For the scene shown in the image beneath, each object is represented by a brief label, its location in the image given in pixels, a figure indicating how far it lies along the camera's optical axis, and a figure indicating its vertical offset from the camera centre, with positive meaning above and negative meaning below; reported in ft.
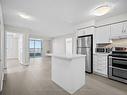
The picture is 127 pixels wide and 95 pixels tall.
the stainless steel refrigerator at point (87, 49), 11.31 -0.31
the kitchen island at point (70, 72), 6.31 -2.48
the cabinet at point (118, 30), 8.99 +2.34
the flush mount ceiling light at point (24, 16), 9.39 +4.51
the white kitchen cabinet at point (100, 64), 9.90 -2.51
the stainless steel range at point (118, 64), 8.11 -2.14
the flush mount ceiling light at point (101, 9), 7.01 +3.93
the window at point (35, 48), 31.77 -0.39
